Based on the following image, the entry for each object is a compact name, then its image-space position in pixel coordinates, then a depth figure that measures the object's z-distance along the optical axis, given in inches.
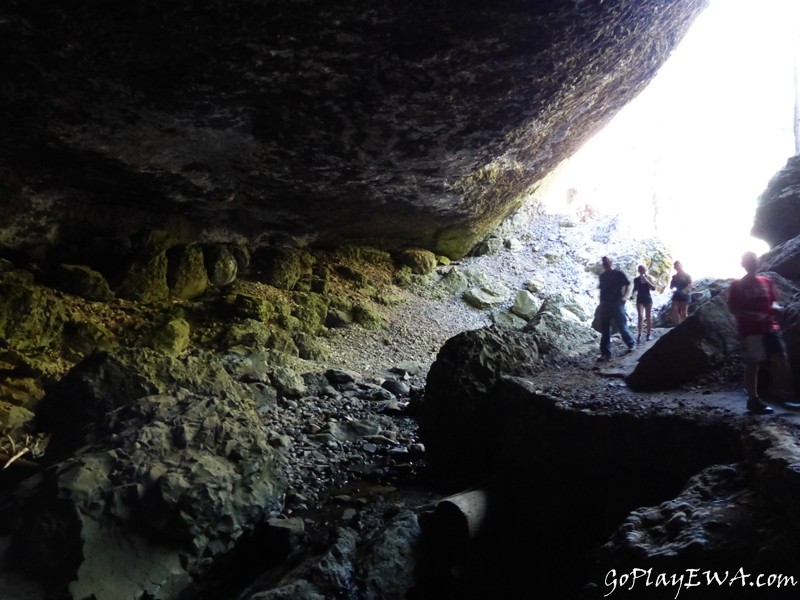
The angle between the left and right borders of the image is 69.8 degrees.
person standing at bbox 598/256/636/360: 306.2
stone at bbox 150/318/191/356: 412.2
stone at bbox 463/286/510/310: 629.3
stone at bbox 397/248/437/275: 639.1
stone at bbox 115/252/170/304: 453.7
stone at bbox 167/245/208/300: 479.5
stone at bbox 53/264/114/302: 431.5
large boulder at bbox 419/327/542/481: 291.0
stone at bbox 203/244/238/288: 503.8
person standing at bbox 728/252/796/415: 179.2
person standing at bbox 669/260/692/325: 356.8
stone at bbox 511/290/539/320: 625.0
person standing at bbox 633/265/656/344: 336.5
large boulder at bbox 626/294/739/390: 235.0
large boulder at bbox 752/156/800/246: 348.2
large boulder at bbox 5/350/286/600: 187.8
